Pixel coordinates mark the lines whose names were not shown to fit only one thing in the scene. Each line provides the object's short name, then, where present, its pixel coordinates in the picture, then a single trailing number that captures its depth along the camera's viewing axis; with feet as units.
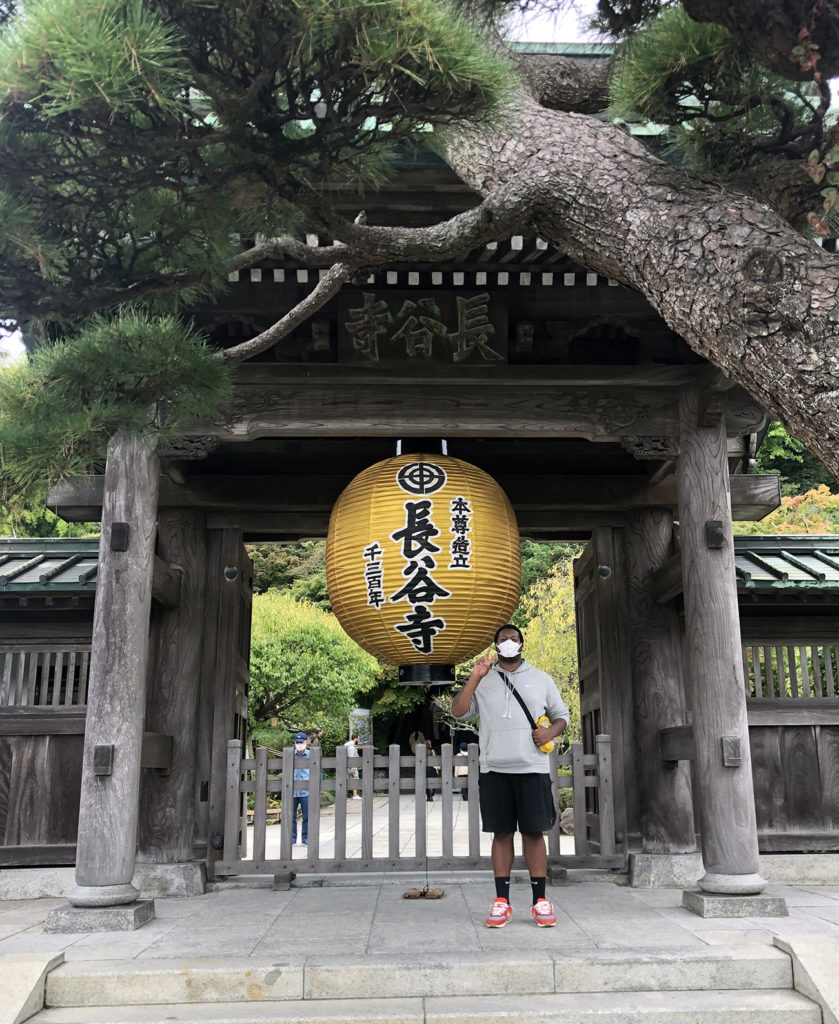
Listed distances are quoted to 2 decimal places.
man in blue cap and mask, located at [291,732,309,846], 38.85
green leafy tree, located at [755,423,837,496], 96.89
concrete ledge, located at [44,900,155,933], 17.25
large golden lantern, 18.80
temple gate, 19.06
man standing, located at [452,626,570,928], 16.99
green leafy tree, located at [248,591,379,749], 64.85
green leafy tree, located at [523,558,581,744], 64.23
